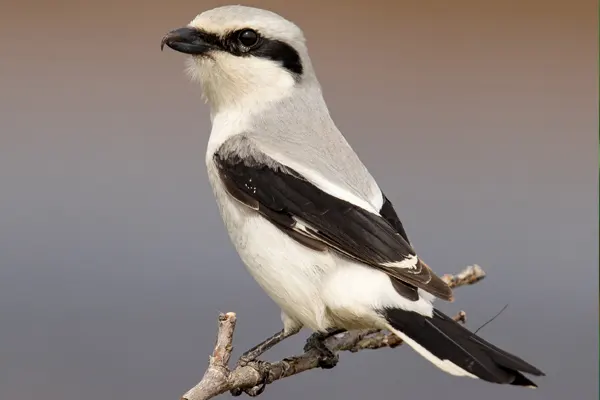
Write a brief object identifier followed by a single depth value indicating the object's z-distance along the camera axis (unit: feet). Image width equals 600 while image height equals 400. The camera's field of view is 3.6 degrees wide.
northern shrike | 11.48
